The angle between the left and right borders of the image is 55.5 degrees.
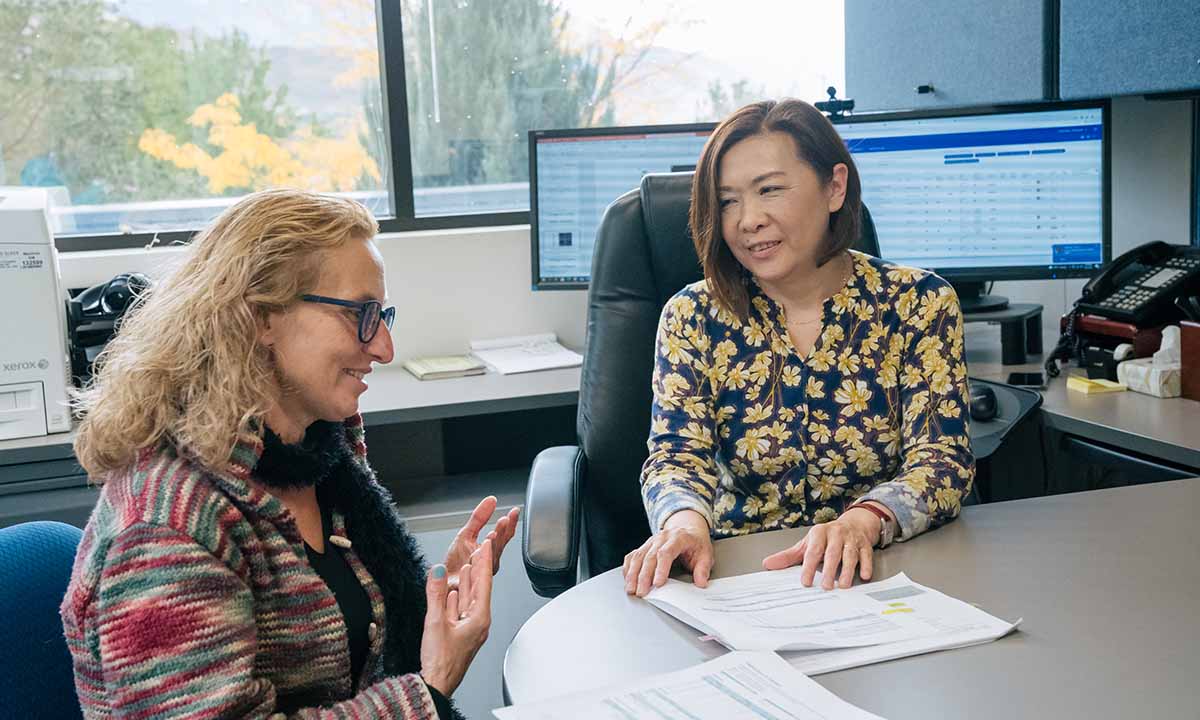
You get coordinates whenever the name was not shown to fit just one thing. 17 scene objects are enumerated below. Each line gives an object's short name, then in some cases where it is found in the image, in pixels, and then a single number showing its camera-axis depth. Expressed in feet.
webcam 8.13
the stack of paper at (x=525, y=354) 8.22
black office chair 6.12
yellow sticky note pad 6.82
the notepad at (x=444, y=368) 8.13
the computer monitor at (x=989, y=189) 7.63
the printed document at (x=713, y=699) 3.13
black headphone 7.27
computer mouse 6.70
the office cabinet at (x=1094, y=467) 5.92
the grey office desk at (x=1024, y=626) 3.23
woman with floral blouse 5.36
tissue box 6.57
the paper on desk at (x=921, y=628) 3.47
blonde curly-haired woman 3.13
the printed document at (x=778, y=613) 3.58
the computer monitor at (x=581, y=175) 8.53
